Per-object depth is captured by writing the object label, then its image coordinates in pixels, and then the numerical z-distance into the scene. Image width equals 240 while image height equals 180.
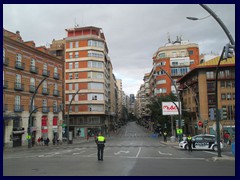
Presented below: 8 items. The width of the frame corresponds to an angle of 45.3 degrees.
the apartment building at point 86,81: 70.62
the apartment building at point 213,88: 52.12
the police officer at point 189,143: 24.89
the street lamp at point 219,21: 12.67
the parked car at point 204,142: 25.67
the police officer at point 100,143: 16.23
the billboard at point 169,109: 46.31
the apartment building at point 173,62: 78.75
